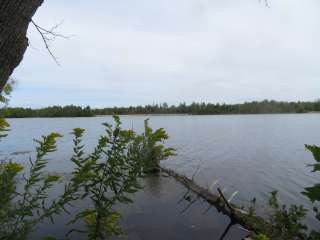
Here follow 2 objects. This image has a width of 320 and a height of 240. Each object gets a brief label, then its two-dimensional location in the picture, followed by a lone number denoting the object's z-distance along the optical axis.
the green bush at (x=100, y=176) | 1.91
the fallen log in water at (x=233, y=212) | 5.46
